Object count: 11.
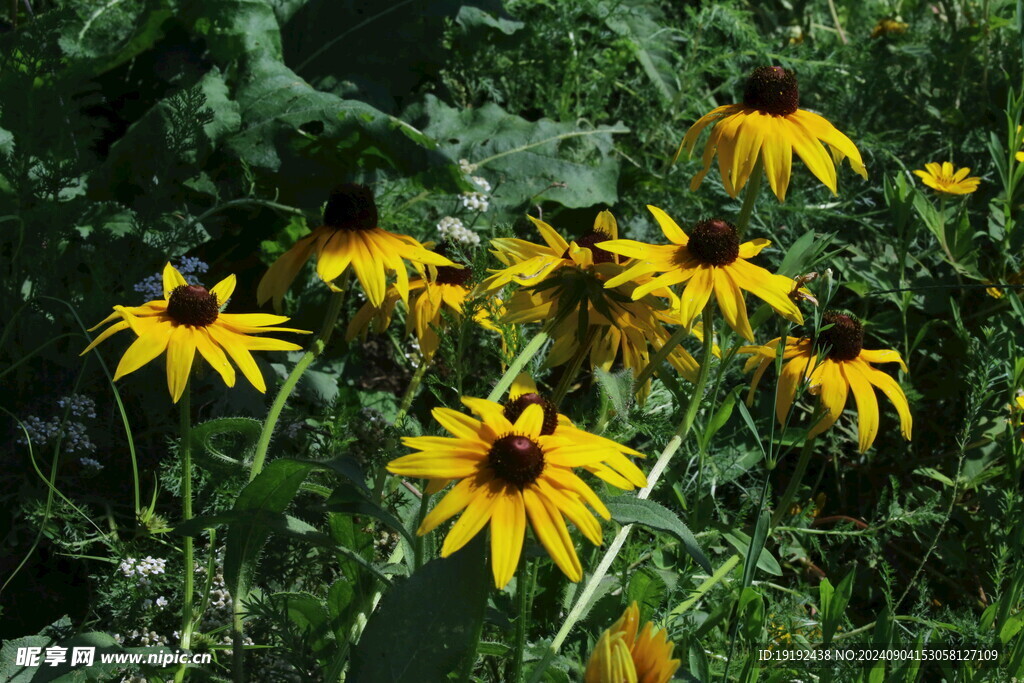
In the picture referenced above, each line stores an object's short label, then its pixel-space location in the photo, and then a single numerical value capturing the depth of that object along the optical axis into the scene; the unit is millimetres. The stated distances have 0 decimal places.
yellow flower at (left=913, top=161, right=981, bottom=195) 1311
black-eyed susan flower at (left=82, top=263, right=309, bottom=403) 1067
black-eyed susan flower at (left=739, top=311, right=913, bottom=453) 1148
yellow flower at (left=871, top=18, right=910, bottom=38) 1766
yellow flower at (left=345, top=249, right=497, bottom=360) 1155
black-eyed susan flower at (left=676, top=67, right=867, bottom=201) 1124
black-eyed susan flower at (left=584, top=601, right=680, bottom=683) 964
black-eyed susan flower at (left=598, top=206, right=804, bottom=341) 1059
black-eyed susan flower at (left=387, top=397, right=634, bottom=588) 991
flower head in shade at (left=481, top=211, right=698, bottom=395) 1075
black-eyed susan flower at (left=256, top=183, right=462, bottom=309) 1090
